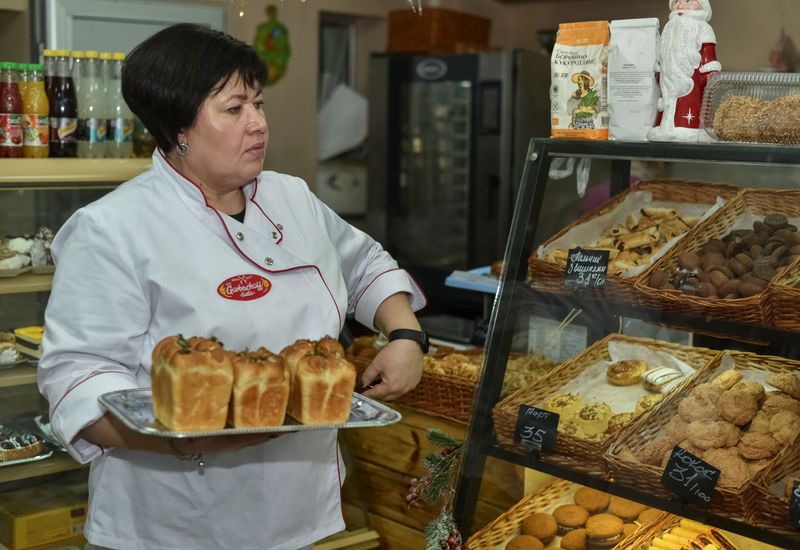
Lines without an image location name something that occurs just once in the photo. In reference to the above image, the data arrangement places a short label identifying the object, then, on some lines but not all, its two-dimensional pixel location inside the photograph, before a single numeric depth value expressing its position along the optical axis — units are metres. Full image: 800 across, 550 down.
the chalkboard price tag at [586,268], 2.22
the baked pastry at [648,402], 2.19
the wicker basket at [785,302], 1.93
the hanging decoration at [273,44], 5.09
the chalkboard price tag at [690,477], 1.92
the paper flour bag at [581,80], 2.26
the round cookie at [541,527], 2.30
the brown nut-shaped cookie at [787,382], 2.12
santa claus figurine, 2.10
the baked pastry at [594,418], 2.20
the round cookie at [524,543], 2.28
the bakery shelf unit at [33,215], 2.91
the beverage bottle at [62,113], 3.05
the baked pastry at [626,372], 2.31
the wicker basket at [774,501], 1.85
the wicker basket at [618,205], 2.17
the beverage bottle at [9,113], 2.89
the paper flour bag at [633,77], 2.18
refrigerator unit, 4.96
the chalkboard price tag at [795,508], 1.82
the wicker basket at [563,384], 2.13
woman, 1.84
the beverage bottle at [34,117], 2.96
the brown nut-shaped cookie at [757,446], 1.97
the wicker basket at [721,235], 1.97
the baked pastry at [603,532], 2.23
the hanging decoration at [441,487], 2.33
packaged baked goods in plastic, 1.96
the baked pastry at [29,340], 2.94
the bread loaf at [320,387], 1.81
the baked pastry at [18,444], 2.92
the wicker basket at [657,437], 1.89
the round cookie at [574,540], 2.26
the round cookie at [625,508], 2.26
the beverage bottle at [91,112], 3.11
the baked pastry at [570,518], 2.30
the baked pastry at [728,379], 2.16
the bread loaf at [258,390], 1.76
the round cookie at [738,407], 2.07
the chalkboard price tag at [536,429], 2.20
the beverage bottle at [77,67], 3.10
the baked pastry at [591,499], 2.32
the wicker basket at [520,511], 2.34
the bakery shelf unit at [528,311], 2.14
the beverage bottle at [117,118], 3.17
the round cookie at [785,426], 1.98
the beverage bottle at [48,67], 3.05
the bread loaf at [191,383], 1.70
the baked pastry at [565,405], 2.25
